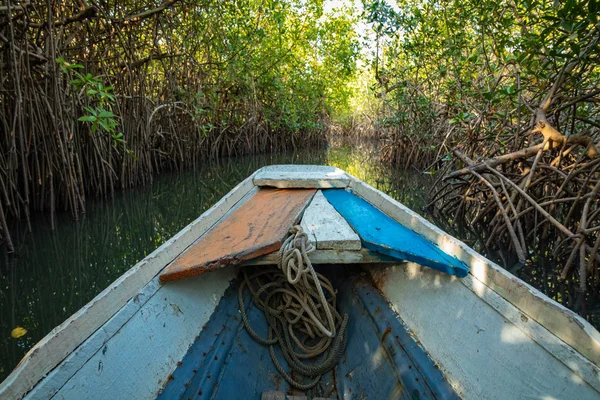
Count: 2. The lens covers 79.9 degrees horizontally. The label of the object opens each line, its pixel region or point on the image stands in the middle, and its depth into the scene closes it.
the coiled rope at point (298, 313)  1.63
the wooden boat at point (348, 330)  1.03
